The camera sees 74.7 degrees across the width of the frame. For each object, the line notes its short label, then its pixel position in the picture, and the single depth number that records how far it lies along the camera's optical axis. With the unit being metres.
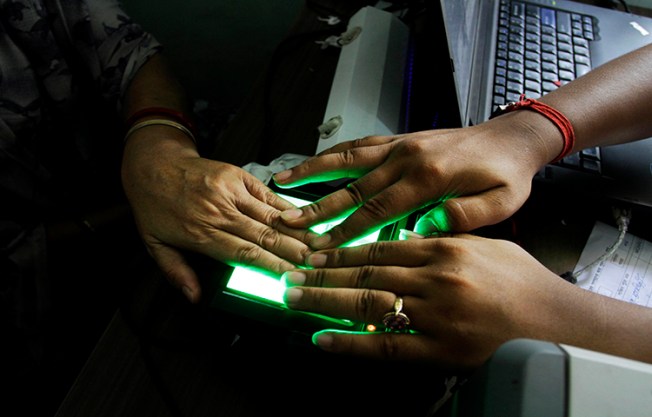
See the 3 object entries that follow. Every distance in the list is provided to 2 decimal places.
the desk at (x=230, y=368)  0.51
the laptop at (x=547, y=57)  0.66
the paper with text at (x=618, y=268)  0.62
